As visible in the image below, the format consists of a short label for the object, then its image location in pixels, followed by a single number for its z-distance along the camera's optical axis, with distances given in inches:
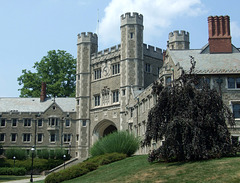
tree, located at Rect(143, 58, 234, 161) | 839.7
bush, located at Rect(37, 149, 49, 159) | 2126.0
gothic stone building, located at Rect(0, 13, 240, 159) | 1953.7
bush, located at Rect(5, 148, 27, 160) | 2096.5
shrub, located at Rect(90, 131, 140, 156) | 1200.2
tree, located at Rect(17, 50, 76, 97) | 2733.8
